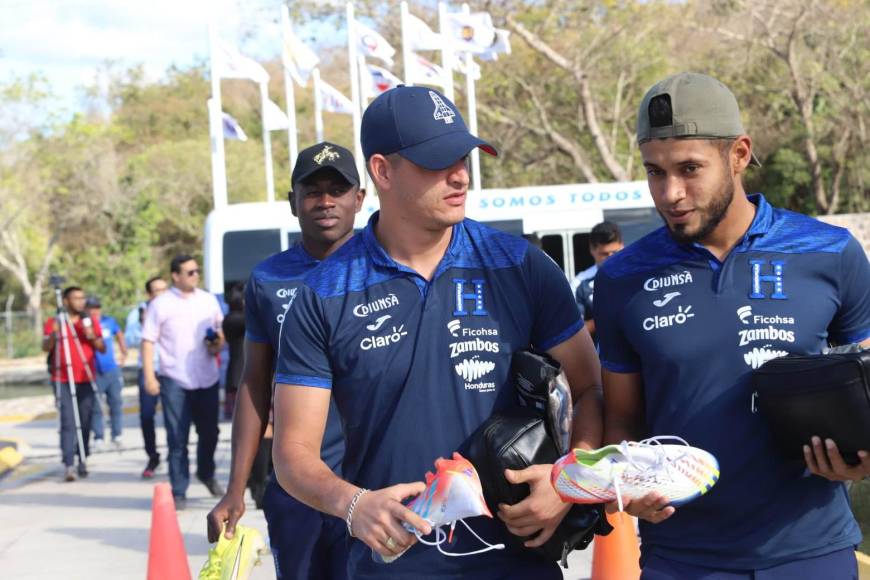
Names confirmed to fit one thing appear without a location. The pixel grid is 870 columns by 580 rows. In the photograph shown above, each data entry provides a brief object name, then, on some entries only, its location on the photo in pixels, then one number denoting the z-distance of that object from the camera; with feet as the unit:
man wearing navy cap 10.02
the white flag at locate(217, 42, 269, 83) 71.90
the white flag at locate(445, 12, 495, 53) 71.10
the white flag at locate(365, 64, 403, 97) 69.97
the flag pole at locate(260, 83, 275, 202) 75.40
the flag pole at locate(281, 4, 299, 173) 72.59
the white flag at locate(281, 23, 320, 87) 71.61
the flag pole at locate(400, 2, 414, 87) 69.01
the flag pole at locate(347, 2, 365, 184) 69.31
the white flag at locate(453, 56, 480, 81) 74.40
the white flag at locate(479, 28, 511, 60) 71.46
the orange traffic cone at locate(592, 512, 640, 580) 21.26
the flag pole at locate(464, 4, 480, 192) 73.00
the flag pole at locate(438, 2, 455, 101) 70.38
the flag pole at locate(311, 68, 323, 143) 73.32
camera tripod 41.50
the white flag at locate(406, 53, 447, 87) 70.28
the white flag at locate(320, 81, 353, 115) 74.33
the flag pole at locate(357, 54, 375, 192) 71.36
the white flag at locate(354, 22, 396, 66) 71.05
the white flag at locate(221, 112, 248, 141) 73.61
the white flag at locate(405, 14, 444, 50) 70.44
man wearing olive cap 9.87
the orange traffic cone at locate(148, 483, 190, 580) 21.01
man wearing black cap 14.65
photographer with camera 41.60
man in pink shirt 35.83
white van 59.36
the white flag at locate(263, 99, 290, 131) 75.66
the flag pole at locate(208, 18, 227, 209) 70.28
